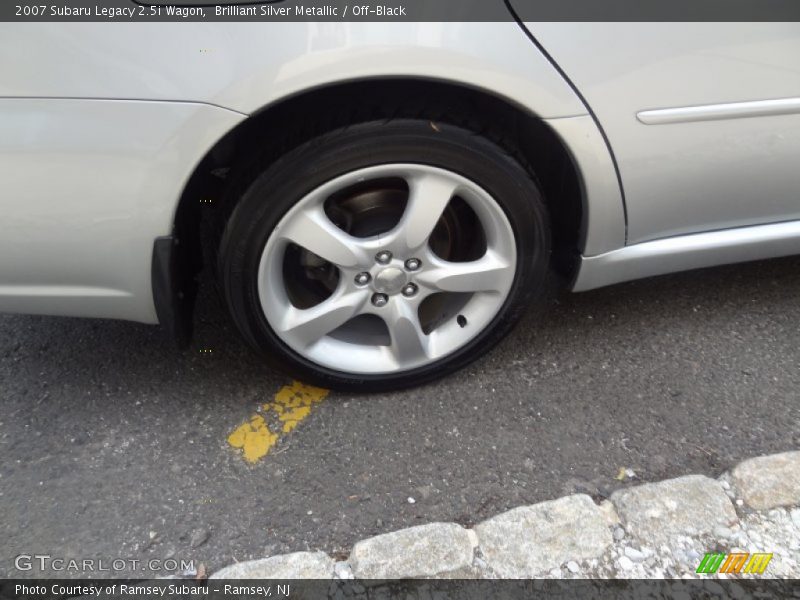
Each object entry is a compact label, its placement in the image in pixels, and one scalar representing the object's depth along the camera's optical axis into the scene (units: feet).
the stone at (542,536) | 5.08
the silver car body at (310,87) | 4.52
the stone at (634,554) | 5.14
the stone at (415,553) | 5.02
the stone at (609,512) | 5.39
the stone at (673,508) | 5.32
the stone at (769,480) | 5.52
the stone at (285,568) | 5.03
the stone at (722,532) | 5.28
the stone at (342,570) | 5.03
